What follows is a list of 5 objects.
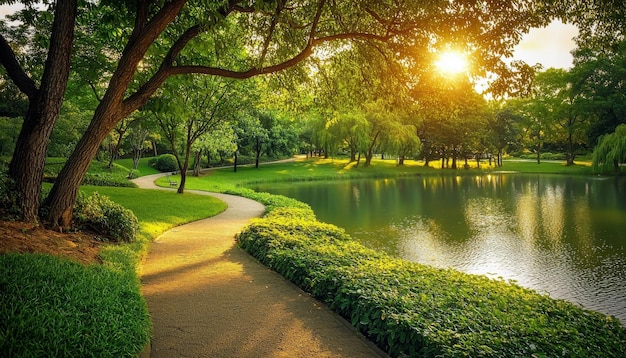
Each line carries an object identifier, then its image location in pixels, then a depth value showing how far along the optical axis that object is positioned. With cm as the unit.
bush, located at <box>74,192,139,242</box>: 887
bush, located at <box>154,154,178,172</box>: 4591
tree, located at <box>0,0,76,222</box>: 749
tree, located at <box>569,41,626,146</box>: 4656
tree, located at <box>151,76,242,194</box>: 1958
